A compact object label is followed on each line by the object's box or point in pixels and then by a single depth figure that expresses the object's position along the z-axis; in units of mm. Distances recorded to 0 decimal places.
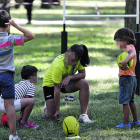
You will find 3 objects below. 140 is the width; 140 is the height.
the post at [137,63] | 11641
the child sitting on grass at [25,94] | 8578
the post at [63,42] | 11552
